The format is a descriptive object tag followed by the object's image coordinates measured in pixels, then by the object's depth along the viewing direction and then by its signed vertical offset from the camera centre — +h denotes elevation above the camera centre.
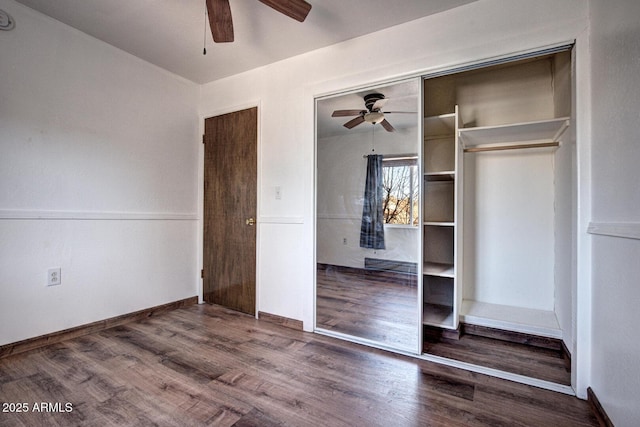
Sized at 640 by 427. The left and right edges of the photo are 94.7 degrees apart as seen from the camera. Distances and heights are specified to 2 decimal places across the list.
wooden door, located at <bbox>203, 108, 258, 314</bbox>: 2.95 +0.05
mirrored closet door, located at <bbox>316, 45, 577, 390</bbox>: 2.16 -0.01
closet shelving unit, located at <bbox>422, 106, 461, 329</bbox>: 2.54 +0.01
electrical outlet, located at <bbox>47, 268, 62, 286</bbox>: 2.22 -0.48
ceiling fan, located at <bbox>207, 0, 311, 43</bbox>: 1.69 +1.19
